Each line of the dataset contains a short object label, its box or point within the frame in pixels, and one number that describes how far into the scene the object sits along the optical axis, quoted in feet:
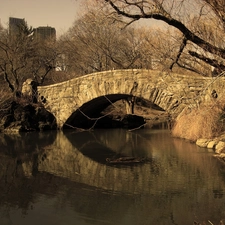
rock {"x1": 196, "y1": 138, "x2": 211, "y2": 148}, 35.55
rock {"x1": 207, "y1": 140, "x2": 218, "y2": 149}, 34.42
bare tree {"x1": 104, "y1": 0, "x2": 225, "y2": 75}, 27.36
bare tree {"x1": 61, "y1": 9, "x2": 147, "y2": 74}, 77.97
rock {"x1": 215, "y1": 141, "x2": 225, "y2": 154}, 31.70
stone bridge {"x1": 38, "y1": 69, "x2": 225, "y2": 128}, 41.98
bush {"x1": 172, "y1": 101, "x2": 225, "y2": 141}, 36.52
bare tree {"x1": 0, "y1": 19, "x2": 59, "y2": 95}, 72.02
